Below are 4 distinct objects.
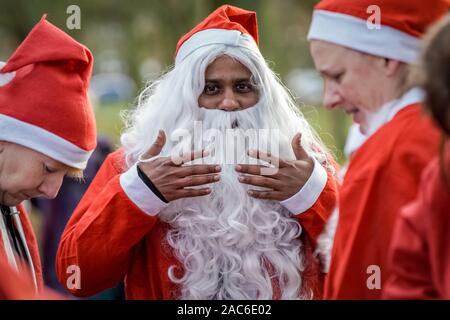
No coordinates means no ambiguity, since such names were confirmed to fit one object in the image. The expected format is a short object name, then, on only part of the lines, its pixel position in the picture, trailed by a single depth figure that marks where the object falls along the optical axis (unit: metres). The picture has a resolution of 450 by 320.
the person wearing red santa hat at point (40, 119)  3.95
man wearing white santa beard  3.98
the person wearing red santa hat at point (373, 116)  3.21
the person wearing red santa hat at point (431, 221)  2.49
